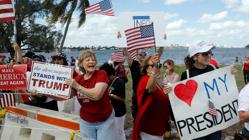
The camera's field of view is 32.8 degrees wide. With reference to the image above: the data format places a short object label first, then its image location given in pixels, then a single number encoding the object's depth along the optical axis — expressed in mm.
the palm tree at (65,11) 27266
